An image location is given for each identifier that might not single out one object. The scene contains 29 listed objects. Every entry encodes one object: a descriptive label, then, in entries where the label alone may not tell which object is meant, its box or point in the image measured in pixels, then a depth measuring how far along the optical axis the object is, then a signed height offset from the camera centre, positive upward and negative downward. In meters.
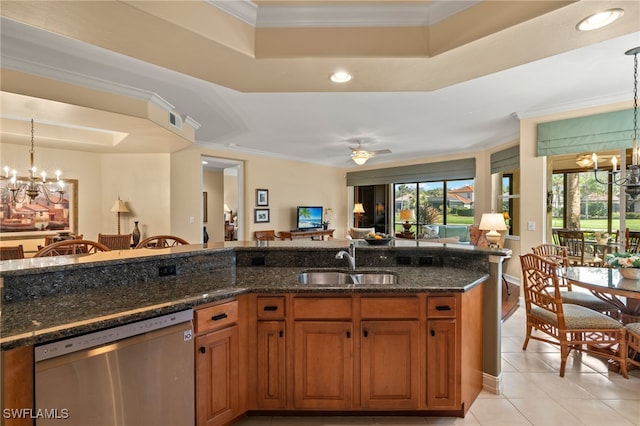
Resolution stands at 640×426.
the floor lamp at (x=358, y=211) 9.06 +0.00
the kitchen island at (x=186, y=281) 1.42 -0.48
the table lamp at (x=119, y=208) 5.31 +0.04
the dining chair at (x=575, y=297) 3.00 -0.89
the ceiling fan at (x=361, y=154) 5.58 +1.06
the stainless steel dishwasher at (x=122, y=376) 1.27 -0.77
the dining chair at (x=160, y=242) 2.97 -0.33
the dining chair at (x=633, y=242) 3.96 -0.46
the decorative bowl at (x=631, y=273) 2.63 -0.54
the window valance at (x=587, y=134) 3.58 +0.97
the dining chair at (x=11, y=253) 3.26 -0.46
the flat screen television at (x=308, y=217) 8.05 -0.17
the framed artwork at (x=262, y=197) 7.19 +0.33
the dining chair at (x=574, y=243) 5.41 -0.59
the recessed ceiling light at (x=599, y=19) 1.65 +1.08
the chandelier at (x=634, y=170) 2.70 +0.38
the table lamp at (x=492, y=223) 4.37 -0.17
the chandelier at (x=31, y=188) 4.12 +0.35
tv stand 7.39 -0.59
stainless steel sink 2.44 -0.54
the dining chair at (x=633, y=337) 2.38 -1.02
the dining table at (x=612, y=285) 2.36 -0.59
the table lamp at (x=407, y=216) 8.12 -0.13
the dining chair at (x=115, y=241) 4.54 -0.46
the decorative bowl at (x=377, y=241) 2.84 -0.28
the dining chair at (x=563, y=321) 2.50 -0.93
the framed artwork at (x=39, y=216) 4.80 -0.09
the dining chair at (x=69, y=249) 2.52 -0.40
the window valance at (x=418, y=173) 7.00 +0.99
